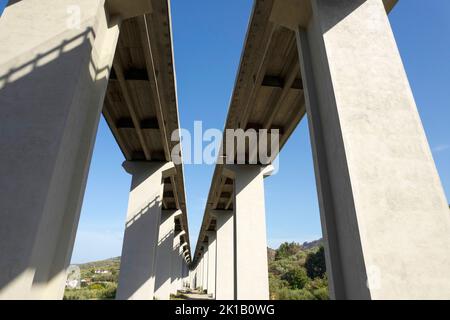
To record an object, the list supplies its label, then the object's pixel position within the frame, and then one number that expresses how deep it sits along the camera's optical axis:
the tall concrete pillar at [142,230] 15.27
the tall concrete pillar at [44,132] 3.97
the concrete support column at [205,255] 43.83
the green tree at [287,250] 86.81
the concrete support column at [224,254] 23.72
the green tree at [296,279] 41.27
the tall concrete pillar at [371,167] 3.92
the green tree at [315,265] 54.88
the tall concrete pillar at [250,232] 15.25
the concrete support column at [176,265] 39.28
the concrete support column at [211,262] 36.69
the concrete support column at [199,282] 60.55
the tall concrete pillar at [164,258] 28.55
